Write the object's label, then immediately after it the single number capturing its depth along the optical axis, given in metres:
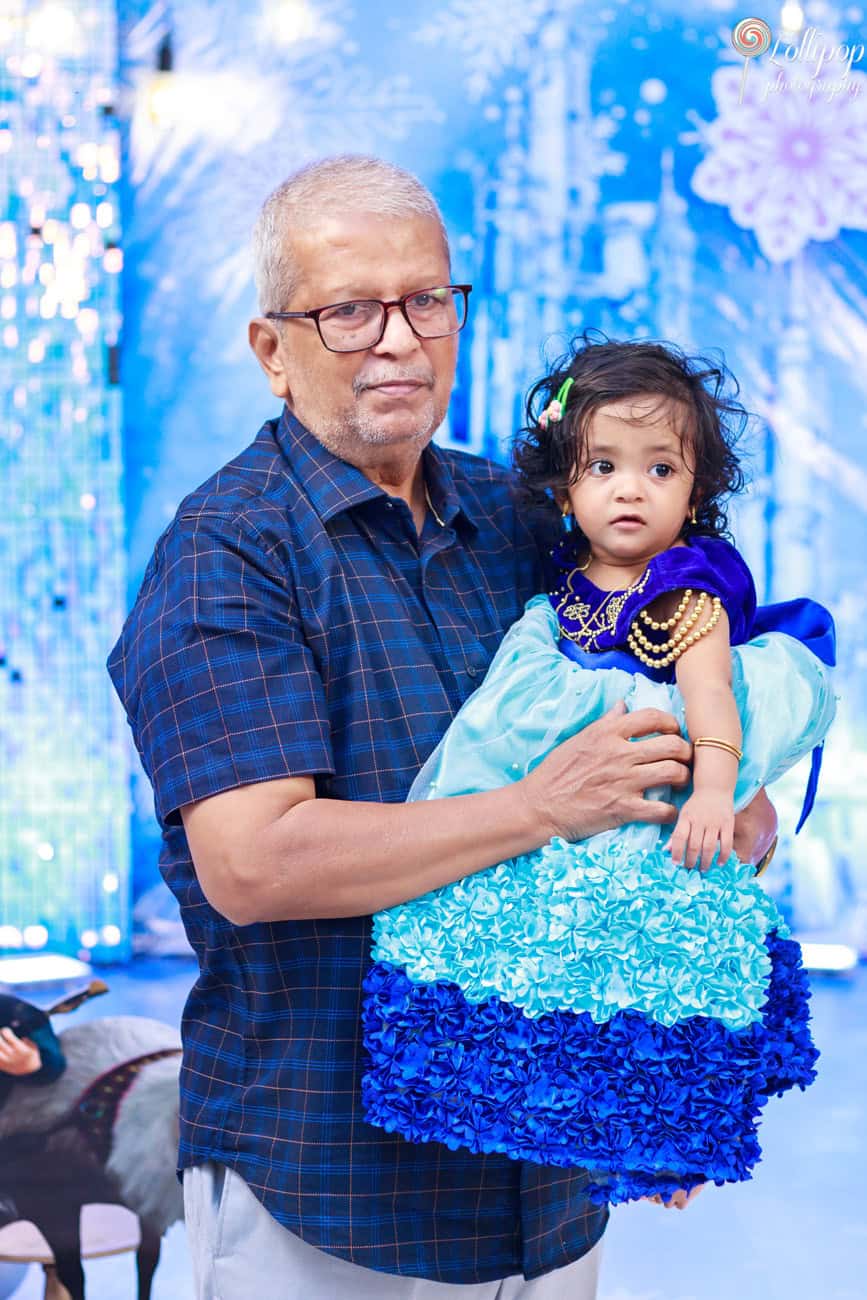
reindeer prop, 2.98
